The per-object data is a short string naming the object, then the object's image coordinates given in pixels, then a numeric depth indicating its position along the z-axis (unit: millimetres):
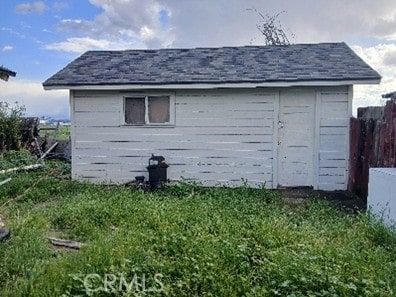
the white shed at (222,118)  8375
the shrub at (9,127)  13344
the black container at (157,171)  8508
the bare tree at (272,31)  17359
